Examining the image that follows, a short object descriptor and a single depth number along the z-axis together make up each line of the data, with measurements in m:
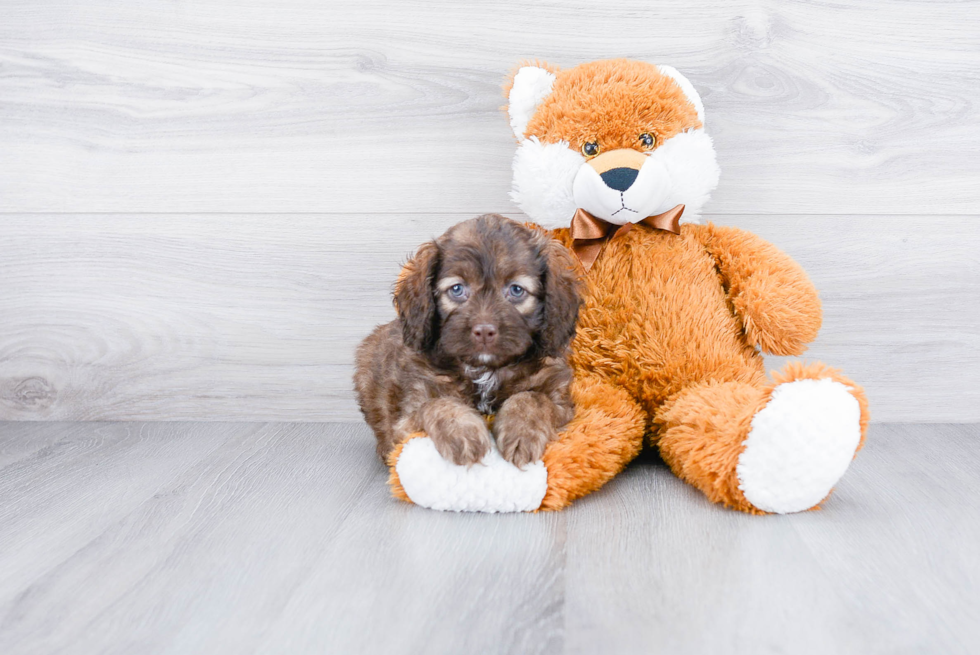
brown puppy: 0.72
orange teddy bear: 0.74
